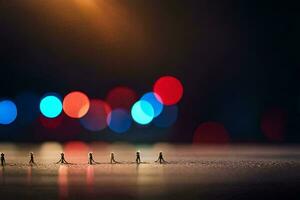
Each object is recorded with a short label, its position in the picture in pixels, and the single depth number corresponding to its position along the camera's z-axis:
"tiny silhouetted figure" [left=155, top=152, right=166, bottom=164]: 47.03
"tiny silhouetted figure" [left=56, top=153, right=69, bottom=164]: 46.74
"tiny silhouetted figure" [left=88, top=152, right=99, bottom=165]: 45.84
